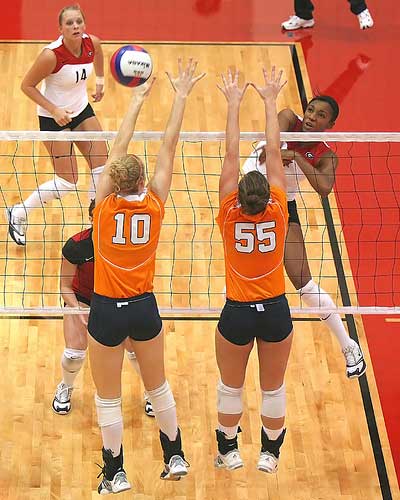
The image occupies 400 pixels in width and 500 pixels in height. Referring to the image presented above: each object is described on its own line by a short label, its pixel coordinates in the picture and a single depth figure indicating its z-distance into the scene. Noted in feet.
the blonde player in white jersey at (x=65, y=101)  53.36
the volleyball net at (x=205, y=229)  55.98
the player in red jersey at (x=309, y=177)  46.85
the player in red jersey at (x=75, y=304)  43.47
